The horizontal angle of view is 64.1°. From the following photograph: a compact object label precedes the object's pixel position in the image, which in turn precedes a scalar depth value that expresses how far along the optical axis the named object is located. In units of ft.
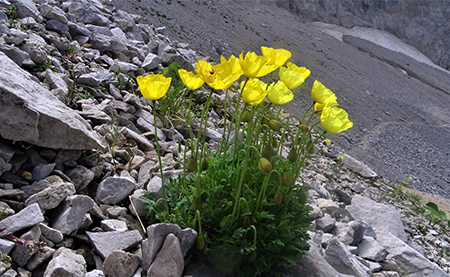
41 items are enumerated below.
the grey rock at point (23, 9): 3.31
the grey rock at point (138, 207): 1.90
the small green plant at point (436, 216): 3.92
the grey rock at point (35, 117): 1.74
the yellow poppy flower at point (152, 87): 1.46
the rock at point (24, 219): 1.42
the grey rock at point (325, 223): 2.72
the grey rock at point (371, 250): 2.66
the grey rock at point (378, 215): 3.28
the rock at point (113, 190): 1.91
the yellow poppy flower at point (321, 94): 1.70
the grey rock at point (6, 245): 1.35
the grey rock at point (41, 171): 1.78
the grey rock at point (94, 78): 2.89
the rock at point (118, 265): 1.50
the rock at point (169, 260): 1.51
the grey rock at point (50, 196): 1.62
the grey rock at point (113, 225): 1.70
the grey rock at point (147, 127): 2.86
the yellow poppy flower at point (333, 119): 1.55
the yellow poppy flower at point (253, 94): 1.50
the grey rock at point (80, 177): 1.89
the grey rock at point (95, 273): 1.38
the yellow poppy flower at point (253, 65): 1.50
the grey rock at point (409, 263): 2.64
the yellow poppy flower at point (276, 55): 1.64
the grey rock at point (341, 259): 2.16
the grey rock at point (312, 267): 1.83
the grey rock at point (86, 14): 4.07
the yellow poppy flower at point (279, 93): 1.57
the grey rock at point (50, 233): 1.52
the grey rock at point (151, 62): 3.82
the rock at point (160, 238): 1.56
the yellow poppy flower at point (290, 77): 1.66
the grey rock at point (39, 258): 1.39
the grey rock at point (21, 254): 1.39
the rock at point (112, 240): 1.58
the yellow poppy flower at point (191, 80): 1.55
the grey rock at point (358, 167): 4.86
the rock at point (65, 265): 1.32
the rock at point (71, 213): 1.58
